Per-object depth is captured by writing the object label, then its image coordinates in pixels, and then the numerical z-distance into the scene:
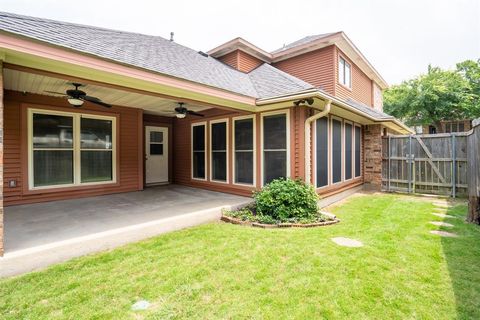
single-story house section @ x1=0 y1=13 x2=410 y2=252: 3.74
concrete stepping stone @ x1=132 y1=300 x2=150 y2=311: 2.24
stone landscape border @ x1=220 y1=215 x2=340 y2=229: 4.62
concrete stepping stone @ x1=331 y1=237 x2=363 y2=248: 3.64
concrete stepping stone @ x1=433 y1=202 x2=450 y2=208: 6.25
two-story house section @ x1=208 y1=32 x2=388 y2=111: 7.80
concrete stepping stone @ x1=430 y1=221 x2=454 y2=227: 4.60
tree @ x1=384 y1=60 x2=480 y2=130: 16.92
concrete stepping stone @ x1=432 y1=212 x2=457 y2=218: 5.25
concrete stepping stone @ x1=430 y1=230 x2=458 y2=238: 4.02
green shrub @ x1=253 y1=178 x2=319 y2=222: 4.97
